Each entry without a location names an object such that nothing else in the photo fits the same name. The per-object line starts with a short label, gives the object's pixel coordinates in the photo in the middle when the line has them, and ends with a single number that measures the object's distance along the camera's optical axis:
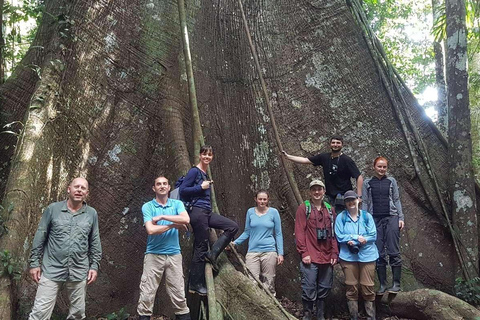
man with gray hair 3.55
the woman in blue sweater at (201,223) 4.07
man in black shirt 4.94
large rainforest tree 5.00
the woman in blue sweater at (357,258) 4.57
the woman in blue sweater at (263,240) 4.82
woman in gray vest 4.82
